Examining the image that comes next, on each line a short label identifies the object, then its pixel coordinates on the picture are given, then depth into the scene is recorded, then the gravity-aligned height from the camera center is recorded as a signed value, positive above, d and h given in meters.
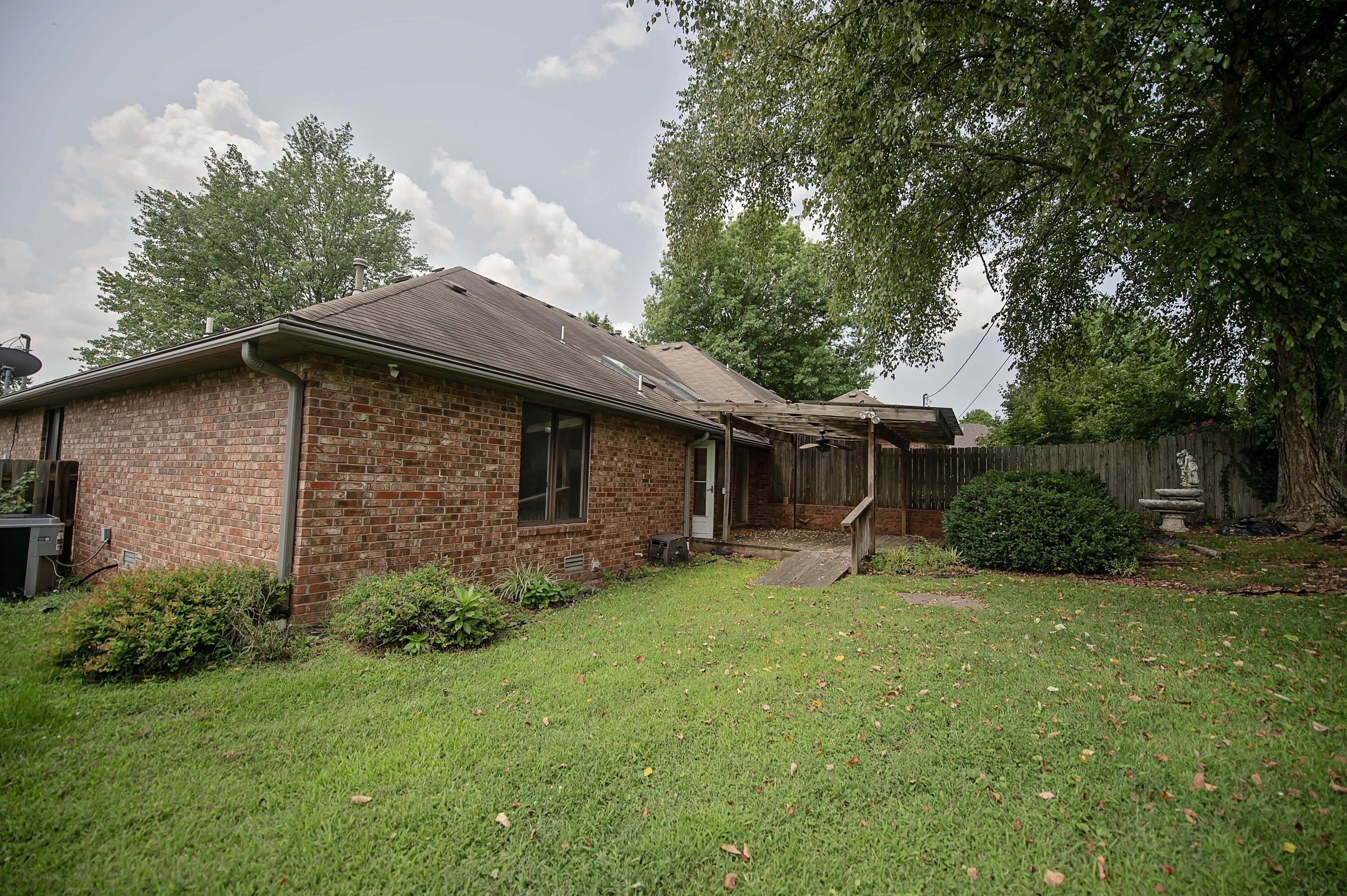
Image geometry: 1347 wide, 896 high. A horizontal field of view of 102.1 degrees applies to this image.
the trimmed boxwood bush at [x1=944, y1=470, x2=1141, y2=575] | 7.59 -0.53
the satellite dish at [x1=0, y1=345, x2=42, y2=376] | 9.91 +1.98
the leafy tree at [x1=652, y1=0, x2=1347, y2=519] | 5.22 +4.31
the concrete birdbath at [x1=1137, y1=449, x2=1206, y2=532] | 10.45 -0.18
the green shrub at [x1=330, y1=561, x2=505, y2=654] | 4.58 -1.19
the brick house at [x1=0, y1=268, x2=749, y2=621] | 4.87 +0.34
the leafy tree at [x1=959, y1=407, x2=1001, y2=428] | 58.41 +7.85
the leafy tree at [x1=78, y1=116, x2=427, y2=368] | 23.05 +10.44
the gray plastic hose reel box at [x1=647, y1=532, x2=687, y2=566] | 9.19 -1.14
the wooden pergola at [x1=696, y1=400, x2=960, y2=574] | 8.88 +1.15
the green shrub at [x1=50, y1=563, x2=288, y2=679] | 3.90 -1.13
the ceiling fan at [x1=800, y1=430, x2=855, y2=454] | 13.50 +1.02
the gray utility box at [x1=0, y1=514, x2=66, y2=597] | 6.30 -0.96
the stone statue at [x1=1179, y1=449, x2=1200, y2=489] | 10.68 +0.44
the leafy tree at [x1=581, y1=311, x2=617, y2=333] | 32.38 +9.67
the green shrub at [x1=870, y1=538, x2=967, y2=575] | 8.34 -1.19
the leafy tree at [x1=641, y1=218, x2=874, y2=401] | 23.81 +7.32
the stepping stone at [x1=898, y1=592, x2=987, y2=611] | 6.16 -1.33
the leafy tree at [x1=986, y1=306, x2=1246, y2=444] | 11.23 +2.47
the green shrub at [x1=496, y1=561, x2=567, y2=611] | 6.24 -1.27
